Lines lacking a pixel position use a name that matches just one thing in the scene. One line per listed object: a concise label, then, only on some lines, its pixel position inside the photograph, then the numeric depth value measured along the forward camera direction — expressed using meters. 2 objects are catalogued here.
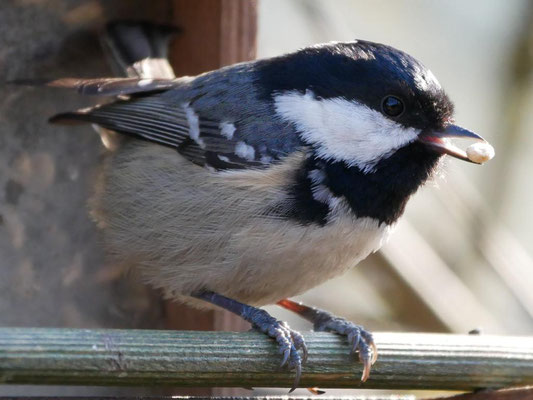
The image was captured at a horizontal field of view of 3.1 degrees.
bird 1.83
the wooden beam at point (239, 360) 1.79
